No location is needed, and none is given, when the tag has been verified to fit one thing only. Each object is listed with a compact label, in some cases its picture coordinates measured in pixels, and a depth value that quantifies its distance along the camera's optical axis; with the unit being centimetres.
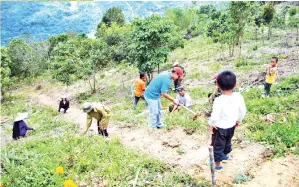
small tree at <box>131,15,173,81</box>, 1341
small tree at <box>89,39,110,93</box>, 1827
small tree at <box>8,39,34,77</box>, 2768
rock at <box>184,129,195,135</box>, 588
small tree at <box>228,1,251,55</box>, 1458
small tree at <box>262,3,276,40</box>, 2076
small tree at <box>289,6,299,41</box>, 1785
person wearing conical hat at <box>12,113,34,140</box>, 878
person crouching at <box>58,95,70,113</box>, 1377
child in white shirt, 346
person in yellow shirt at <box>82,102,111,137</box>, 625
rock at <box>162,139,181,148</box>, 539
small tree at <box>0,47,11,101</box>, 2065
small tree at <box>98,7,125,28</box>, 3993
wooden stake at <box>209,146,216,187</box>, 322
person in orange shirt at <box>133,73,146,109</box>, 826
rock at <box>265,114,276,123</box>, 568
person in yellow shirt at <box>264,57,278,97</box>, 730
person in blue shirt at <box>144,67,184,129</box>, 561
